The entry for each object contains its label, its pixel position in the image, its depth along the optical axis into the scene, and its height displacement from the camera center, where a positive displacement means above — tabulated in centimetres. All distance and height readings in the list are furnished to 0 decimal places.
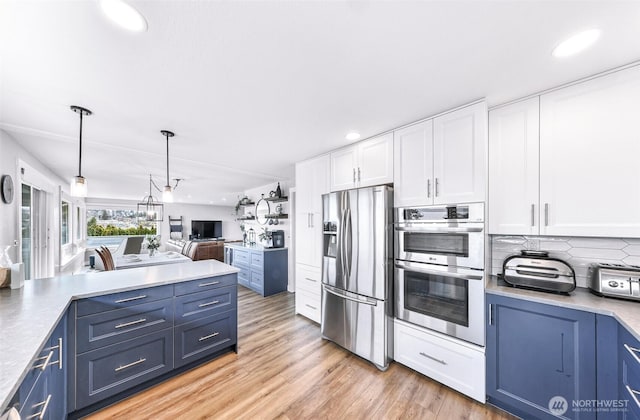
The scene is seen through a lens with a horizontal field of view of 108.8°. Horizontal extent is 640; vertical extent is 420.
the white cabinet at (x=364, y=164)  235 +51
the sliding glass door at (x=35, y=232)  304 -34
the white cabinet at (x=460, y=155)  176 +45
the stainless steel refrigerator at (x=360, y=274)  219 -67
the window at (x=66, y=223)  568 -34
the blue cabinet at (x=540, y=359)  139 -99
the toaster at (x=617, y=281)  142 -45
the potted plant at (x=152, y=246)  460 -74
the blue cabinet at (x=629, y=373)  112 -84
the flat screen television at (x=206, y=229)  938 -81
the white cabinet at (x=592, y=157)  144 +36
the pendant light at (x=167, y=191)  235 +19
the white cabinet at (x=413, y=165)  204 +42
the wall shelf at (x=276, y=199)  487 +23
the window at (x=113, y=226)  853 -62
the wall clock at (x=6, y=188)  218 +21
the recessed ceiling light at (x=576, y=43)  117 +90
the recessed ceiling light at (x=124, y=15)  97 +87
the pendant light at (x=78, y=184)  179 +20
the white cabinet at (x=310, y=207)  305 +4
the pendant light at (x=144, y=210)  850 -2
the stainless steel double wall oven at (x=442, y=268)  174 -49
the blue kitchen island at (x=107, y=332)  107 -85
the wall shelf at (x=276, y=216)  487 -14
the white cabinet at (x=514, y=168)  175 +33
